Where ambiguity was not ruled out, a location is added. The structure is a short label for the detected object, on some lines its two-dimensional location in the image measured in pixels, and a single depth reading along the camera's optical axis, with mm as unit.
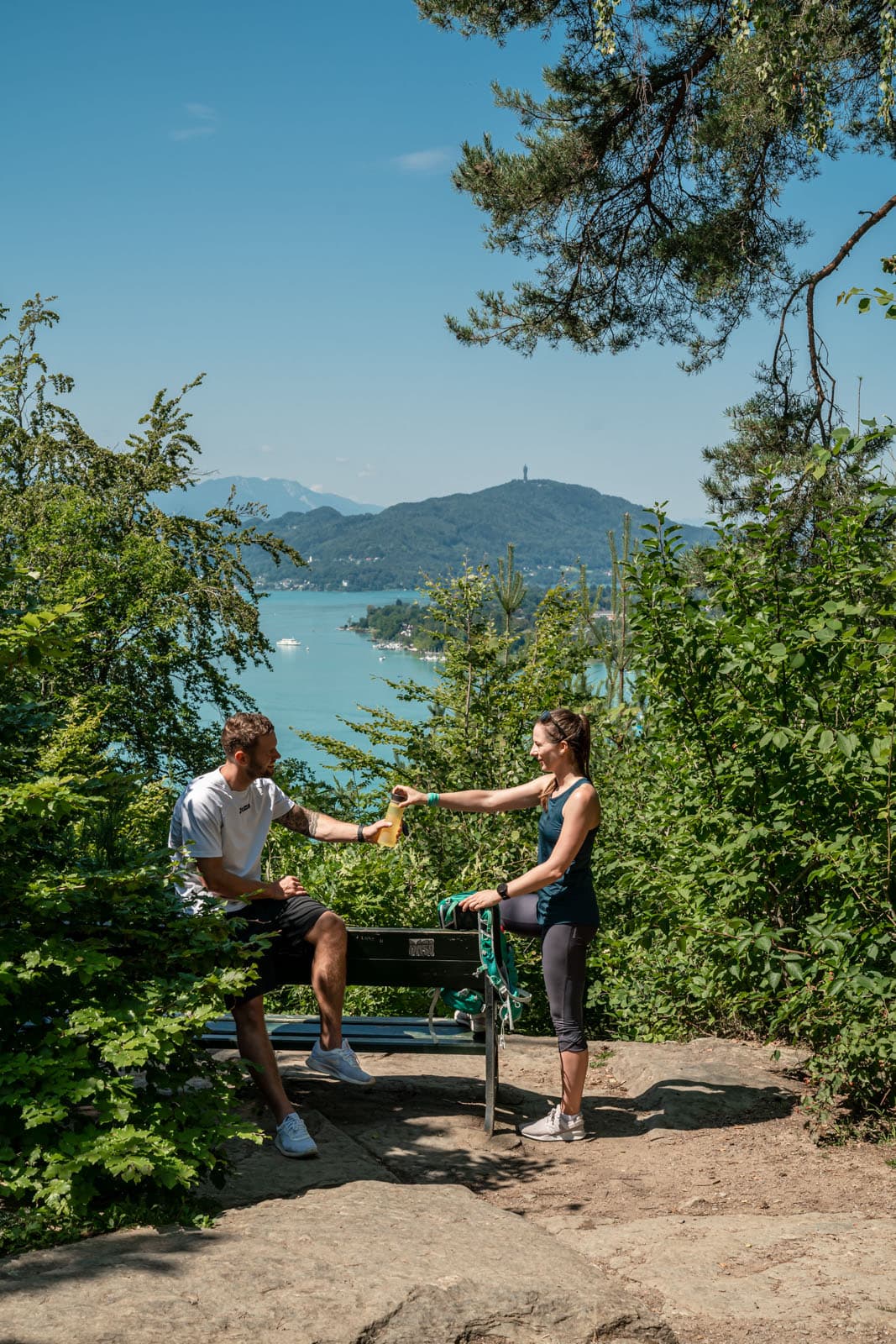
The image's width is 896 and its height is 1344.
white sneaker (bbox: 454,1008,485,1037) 4820
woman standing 4652
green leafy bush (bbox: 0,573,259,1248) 3262
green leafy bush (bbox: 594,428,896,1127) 4312
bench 4742
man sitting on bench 4289
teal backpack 4664
